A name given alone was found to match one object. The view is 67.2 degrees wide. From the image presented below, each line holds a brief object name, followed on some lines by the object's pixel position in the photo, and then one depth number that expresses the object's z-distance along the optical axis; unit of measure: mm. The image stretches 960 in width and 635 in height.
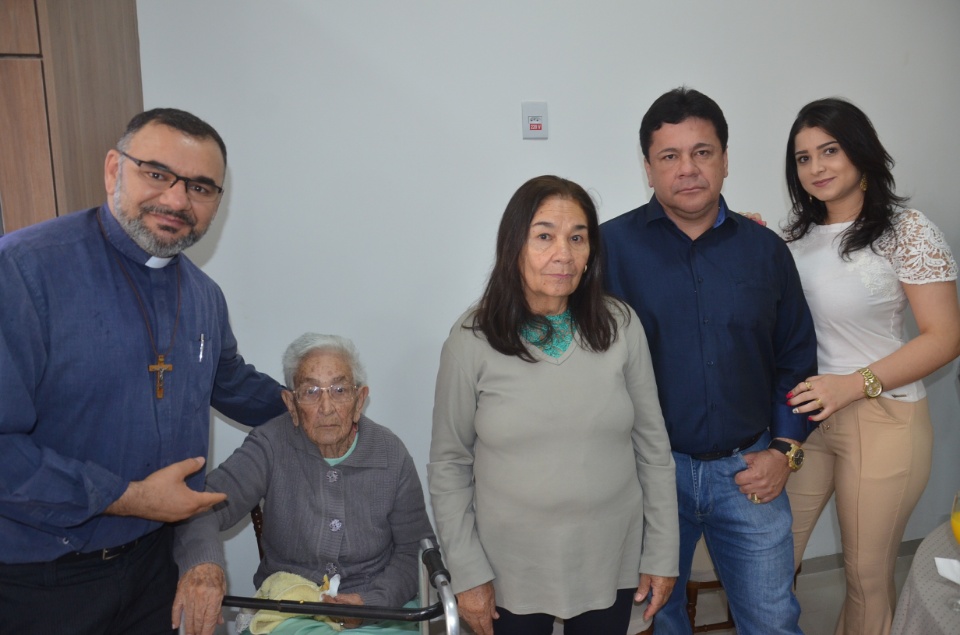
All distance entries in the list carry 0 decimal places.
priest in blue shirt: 1343
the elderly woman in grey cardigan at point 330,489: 1961
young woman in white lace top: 1961
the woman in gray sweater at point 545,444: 1566
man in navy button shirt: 1797
